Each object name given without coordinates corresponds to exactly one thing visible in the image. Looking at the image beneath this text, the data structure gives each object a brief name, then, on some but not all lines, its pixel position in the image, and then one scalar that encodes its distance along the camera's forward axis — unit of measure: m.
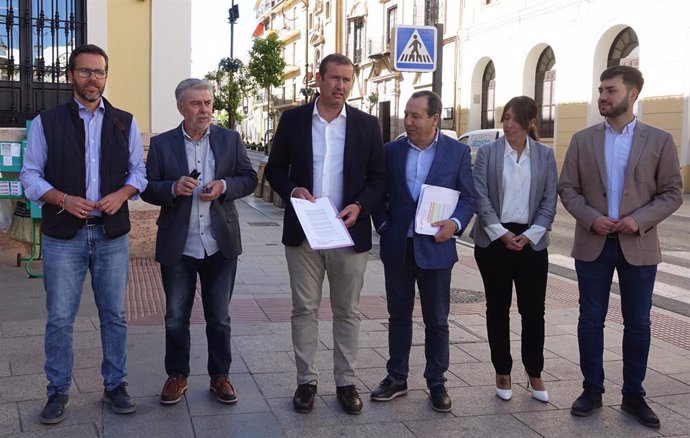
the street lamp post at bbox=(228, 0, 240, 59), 32.69
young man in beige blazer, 4.46
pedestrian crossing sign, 9.15
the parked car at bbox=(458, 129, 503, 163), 18.59
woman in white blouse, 4.68
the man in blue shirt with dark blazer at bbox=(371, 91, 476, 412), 4.57
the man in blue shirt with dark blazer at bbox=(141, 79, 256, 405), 4.46
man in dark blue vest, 4.20
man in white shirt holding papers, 4.47
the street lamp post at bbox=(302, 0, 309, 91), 55.88
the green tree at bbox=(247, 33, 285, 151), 46.28
